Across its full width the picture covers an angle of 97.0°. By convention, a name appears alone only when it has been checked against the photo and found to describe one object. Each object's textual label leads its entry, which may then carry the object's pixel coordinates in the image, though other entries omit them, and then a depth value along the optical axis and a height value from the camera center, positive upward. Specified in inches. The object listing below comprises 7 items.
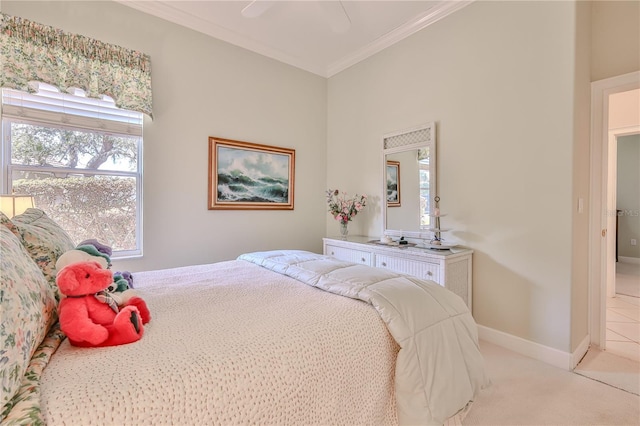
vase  137.0 -9.3
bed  27.2 -17.2
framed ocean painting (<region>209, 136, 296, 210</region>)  121.7 +16.1
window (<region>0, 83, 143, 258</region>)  85.7 +16.1
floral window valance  80.0 +45.7
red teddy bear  34.2 -13.0
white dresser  92.3 -18.3
